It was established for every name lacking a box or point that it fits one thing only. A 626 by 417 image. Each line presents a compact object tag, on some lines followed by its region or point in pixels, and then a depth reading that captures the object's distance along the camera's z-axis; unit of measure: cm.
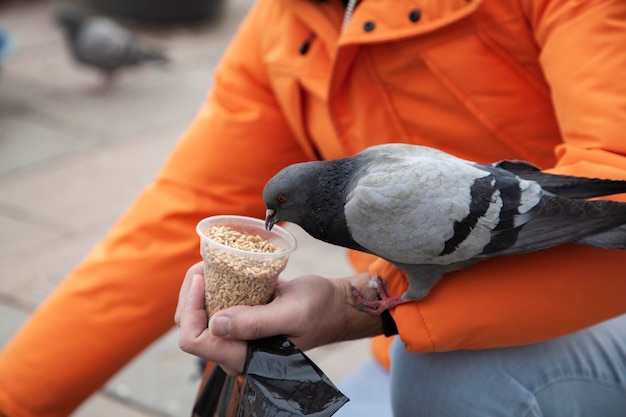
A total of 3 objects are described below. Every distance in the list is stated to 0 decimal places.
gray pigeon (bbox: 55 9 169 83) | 634
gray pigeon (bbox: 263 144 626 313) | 160
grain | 162
